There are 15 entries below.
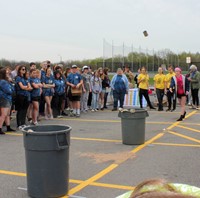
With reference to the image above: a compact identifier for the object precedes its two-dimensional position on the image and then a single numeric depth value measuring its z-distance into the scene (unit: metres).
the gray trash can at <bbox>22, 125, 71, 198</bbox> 4.74
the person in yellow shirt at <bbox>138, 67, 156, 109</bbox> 15.48
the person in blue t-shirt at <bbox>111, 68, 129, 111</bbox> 15.35
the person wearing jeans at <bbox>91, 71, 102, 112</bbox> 15.50
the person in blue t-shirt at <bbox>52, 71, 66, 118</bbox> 12.98
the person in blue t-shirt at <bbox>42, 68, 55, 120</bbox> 12.38
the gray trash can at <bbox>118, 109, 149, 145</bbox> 8.20
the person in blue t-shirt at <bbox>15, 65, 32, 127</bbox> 10.67
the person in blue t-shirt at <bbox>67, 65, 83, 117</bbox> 13.52
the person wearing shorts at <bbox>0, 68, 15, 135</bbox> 9.85
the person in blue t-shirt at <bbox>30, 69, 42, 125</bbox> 11.13
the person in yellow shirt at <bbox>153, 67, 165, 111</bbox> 15.49
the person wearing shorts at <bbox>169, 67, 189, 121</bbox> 12.20
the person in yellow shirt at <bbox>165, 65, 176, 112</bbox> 15.31
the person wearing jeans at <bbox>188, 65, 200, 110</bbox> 15.94
